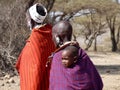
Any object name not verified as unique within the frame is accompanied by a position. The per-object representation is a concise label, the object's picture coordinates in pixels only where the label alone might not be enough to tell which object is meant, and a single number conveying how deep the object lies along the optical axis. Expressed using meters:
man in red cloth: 4.75
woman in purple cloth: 3.68
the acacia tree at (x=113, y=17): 31.80
